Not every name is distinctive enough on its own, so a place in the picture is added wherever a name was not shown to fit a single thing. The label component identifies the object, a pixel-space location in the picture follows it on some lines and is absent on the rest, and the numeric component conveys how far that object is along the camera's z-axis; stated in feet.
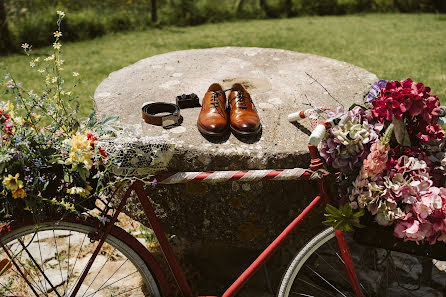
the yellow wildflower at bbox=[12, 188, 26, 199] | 5.63
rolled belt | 8.25
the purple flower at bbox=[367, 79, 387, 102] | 6.84
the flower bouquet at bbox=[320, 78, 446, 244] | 6.06
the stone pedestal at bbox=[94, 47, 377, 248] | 7.75
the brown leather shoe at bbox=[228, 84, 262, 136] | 7.79
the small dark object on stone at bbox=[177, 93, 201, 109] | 9.23
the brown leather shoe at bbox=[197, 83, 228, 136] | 7.82
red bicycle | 6.59
